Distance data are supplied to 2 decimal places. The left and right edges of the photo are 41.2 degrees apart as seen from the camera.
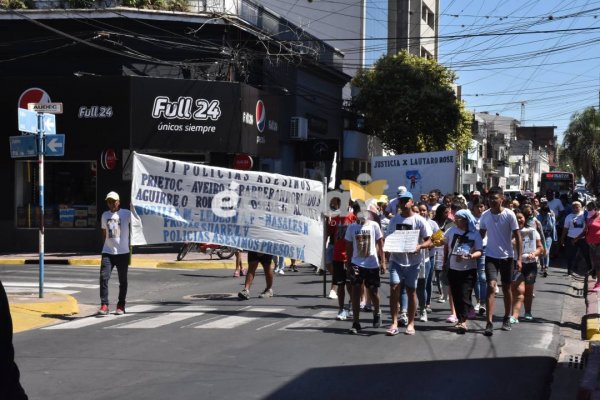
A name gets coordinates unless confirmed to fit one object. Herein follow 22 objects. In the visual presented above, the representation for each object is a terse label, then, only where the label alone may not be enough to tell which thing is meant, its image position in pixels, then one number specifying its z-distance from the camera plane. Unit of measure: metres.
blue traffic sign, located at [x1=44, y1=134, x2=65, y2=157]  14.09
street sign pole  13.86
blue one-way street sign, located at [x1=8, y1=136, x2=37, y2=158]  13.95
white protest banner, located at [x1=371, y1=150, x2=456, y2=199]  23.27
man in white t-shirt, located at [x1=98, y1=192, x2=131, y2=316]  12.24
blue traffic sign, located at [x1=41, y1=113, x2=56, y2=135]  13.96
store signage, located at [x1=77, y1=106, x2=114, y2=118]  24.50
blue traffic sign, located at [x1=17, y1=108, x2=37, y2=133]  13.27
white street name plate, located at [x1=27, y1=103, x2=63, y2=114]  13.73
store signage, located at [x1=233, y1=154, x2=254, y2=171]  26.09
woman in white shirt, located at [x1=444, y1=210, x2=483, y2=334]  10.77
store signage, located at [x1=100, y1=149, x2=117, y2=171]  24.67
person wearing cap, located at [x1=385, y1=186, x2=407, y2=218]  16.12
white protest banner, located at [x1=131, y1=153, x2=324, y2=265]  12.66
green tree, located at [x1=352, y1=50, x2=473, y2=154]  39.81
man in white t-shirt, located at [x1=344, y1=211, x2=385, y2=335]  10.75
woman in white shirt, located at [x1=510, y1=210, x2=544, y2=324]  11.57
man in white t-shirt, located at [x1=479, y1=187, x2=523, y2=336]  10.93
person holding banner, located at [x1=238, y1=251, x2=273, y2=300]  13.87
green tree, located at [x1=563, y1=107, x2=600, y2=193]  67.75
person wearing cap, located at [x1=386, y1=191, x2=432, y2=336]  10.57
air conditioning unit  32.69
